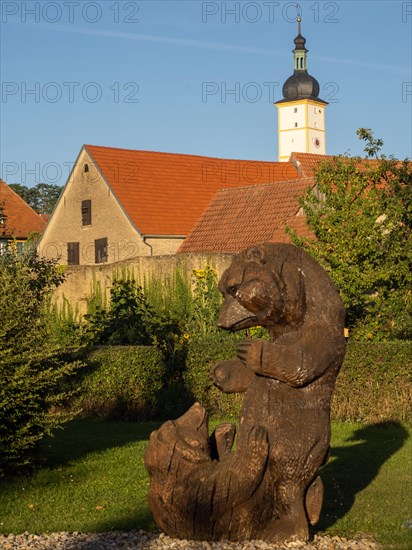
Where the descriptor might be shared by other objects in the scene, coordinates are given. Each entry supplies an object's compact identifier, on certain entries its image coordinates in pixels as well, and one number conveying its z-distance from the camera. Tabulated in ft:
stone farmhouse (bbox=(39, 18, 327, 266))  119.55
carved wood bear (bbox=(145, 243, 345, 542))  23.03
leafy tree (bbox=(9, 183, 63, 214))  397.60
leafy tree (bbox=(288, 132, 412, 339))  63.16
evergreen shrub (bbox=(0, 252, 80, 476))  35.65
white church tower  376.68
